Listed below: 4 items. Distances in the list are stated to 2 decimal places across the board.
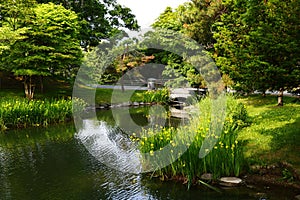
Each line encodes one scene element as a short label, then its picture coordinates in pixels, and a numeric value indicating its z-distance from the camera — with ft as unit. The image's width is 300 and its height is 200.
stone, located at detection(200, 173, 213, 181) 23.77
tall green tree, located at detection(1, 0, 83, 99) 60.59
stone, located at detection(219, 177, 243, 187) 23.04
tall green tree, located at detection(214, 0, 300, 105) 19.65
